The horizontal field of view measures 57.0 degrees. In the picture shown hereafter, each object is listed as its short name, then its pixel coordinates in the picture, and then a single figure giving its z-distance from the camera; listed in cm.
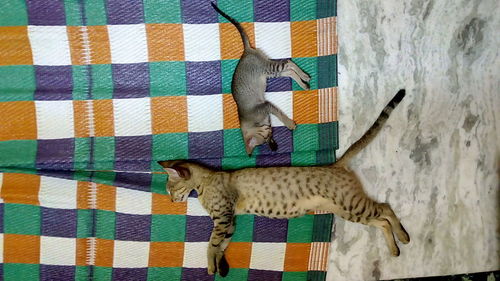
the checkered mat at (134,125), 166
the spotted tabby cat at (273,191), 168
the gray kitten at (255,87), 167
